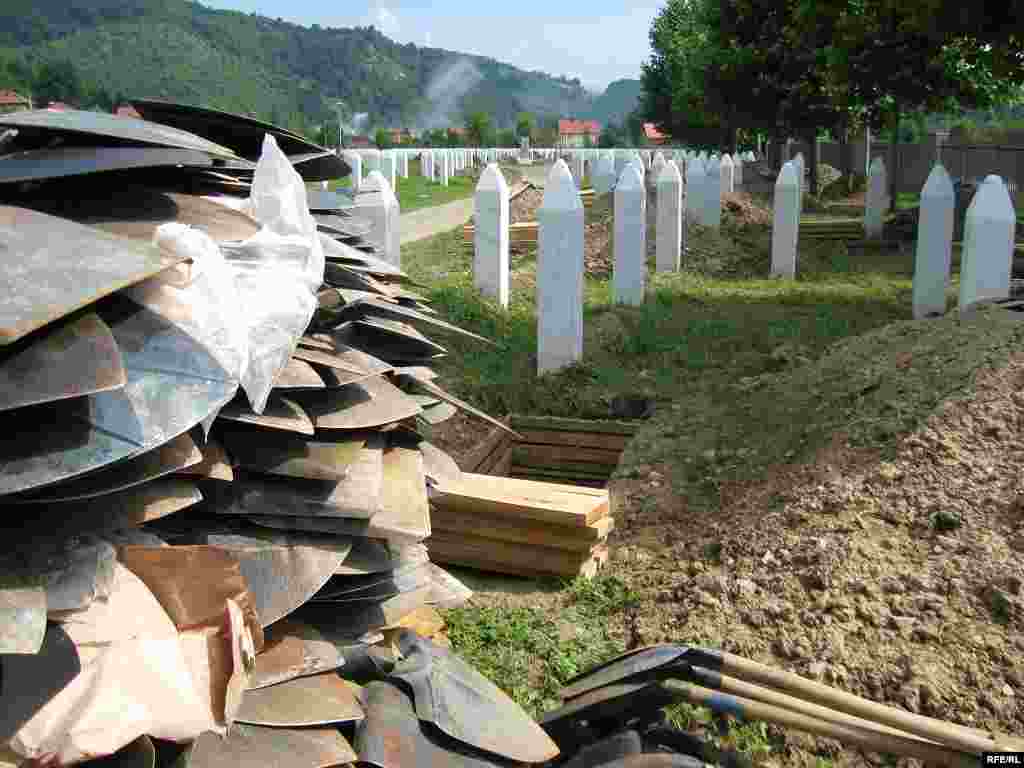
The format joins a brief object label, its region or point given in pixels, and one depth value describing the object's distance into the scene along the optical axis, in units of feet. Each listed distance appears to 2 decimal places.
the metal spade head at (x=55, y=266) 6.67
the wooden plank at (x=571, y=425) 19.63
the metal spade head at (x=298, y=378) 8.80
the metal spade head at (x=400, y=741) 8.24
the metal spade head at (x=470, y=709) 8.77
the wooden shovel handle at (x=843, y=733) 8.68
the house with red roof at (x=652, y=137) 306.86
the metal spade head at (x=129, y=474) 7.02
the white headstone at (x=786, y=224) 38.50
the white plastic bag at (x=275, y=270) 8.41
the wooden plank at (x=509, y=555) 13.98
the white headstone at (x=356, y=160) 54.54
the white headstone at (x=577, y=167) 99.90
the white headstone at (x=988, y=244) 24.63
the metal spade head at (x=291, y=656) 8.27
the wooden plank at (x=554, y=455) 19.72
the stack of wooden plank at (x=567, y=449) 19.65
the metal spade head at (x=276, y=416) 8.44
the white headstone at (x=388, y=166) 68.33
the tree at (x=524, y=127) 358.76
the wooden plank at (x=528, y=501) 13.70
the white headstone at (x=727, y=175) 50.81
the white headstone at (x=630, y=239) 28.35
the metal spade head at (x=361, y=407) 9.39
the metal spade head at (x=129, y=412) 6.79
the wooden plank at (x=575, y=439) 19.62
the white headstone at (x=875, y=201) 51.26
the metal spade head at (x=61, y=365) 6.60
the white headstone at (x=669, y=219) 37.76
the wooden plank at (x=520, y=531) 13.84
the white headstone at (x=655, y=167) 47.37
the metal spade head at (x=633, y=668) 9.82
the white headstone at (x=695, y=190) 46.54
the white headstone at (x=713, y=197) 46.34
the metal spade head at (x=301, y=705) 7.91
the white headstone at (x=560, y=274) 22.61
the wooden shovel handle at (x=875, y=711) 8.66
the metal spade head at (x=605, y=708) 9.57
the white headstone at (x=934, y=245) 29.14
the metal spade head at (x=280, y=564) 8.31
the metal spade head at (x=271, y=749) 7.32
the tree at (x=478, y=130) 293.02
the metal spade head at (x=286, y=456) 8.77
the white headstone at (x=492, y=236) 27.43
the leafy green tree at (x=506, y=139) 337.76
